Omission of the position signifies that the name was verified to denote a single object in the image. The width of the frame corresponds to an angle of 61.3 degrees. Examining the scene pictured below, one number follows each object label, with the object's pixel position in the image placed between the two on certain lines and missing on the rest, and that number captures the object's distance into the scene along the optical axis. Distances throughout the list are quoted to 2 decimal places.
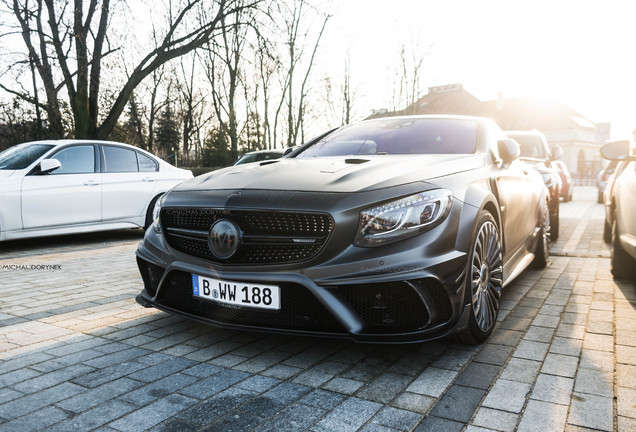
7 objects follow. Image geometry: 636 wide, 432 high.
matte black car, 2.62
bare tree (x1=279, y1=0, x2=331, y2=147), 24.67
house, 62.94
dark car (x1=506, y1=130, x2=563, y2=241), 7.78
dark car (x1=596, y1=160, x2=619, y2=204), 16.64
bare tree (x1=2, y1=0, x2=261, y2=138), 14.25
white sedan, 6.77
